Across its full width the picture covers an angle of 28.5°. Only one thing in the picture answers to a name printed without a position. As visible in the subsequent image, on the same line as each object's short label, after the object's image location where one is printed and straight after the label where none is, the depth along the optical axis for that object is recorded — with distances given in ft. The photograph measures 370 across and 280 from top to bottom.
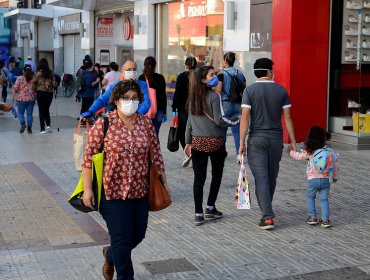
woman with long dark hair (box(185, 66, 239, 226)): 25.43
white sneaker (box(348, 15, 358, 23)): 48.73
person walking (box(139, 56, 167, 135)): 32.53
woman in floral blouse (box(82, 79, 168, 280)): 17.26
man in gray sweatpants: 24.82
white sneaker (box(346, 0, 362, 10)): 48.60
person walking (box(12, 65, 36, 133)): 55.26
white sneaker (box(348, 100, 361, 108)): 48.69
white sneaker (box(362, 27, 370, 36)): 48.65
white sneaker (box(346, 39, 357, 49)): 48.74
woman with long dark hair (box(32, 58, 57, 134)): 54.95
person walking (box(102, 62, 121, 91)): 57.31
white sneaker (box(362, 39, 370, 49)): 48.60
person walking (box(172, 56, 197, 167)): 35.55
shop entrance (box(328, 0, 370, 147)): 48.34
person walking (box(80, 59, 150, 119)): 28.40
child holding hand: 24.77
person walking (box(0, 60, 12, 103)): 71.97
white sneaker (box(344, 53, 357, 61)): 48.78
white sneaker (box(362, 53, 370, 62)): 48.57
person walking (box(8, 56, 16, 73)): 111.95
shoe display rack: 48.57
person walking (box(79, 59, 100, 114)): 63.10
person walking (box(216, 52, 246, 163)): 37.40
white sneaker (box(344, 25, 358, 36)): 48.78
